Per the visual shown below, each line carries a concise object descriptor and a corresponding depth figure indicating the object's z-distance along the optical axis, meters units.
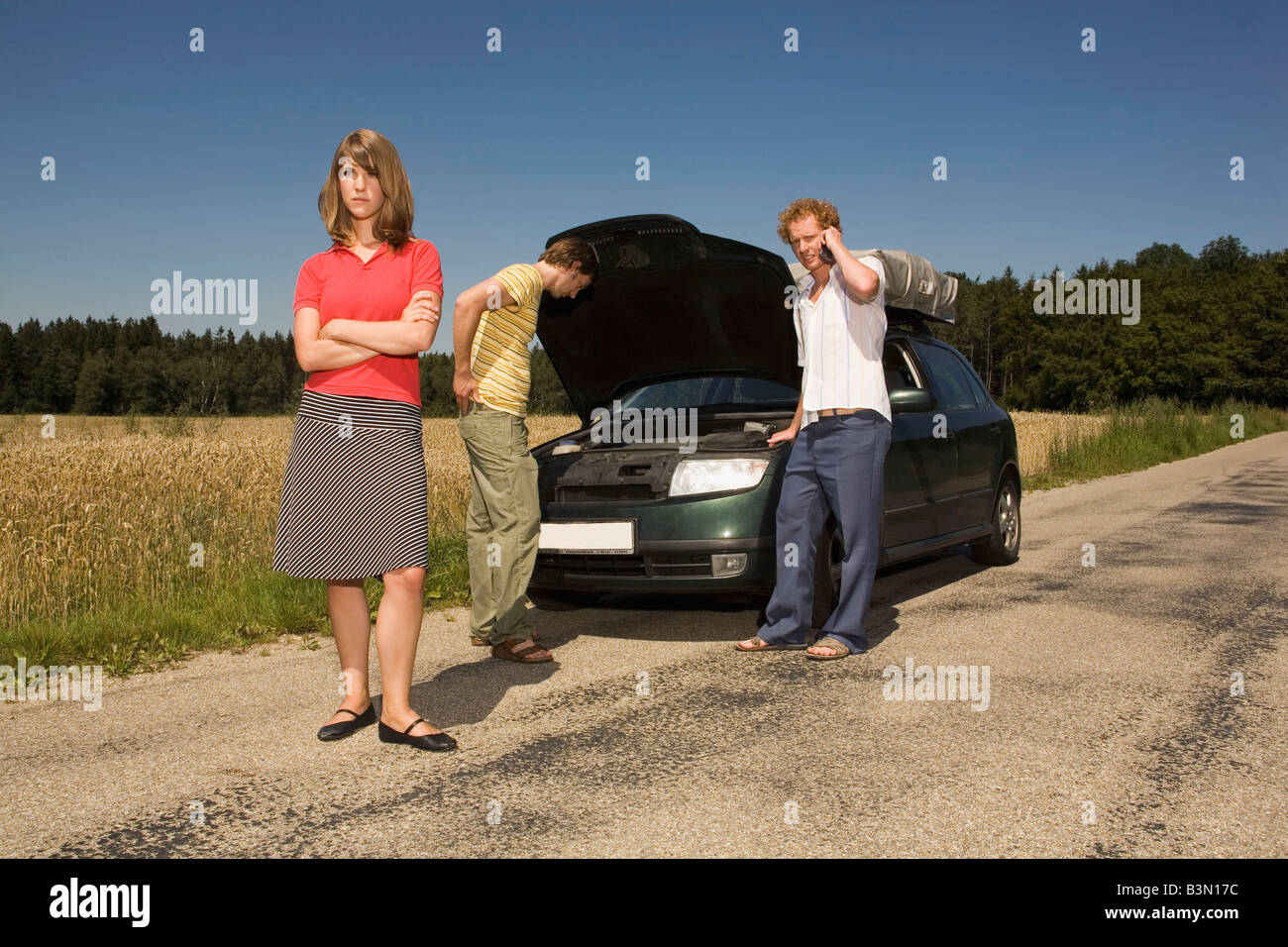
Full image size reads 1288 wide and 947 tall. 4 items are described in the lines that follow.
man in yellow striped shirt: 4.79
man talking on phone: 5.04
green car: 5.19
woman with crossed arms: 3.57
